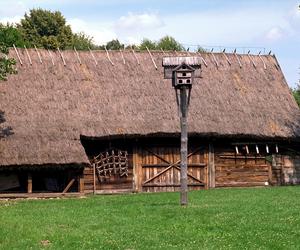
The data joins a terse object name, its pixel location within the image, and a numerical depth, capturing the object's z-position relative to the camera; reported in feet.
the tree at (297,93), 182.29
